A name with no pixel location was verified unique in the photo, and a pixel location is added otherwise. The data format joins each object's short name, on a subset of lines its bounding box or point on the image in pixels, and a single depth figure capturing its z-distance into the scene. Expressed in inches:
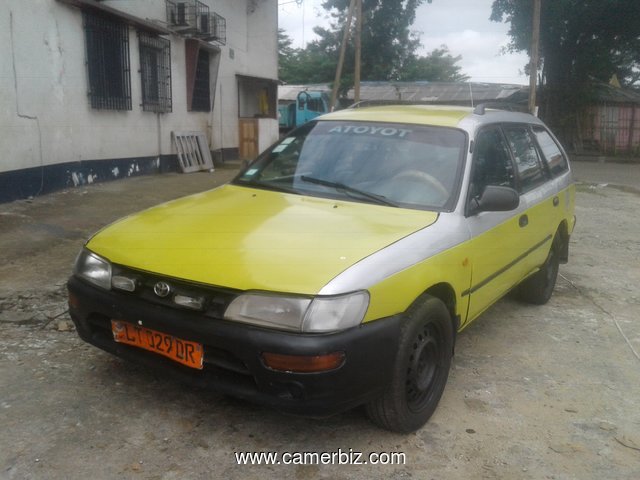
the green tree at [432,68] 1469.0
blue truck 1064.8
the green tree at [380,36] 1331.2
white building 294.8
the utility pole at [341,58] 659.2
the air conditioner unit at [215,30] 509.1
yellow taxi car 92.1
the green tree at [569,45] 838.5
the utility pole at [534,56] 698.8
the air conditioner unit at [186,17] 471.8
